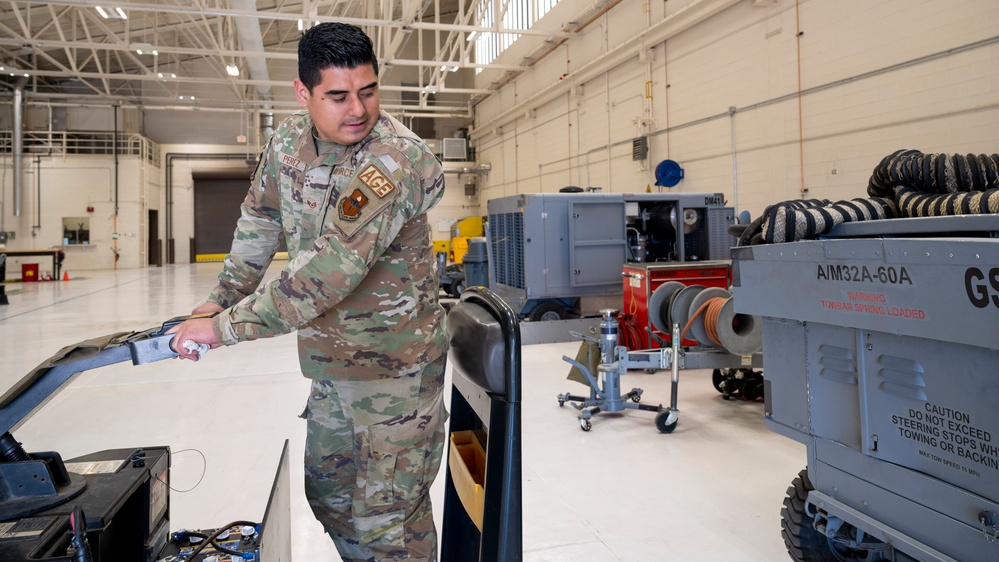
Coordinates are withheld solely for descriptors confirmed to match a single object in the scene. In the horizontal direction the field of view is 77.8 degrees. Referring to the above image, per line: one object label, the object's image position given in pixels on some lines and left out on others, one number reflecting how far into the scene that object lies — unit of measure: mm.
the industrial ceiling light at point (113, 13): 12651
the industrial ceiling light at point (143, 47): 13291
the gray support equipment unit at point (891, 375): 1526
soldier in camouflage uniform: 1350
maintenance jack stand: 4121
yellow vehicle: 18553
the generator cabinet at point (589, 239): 7148
